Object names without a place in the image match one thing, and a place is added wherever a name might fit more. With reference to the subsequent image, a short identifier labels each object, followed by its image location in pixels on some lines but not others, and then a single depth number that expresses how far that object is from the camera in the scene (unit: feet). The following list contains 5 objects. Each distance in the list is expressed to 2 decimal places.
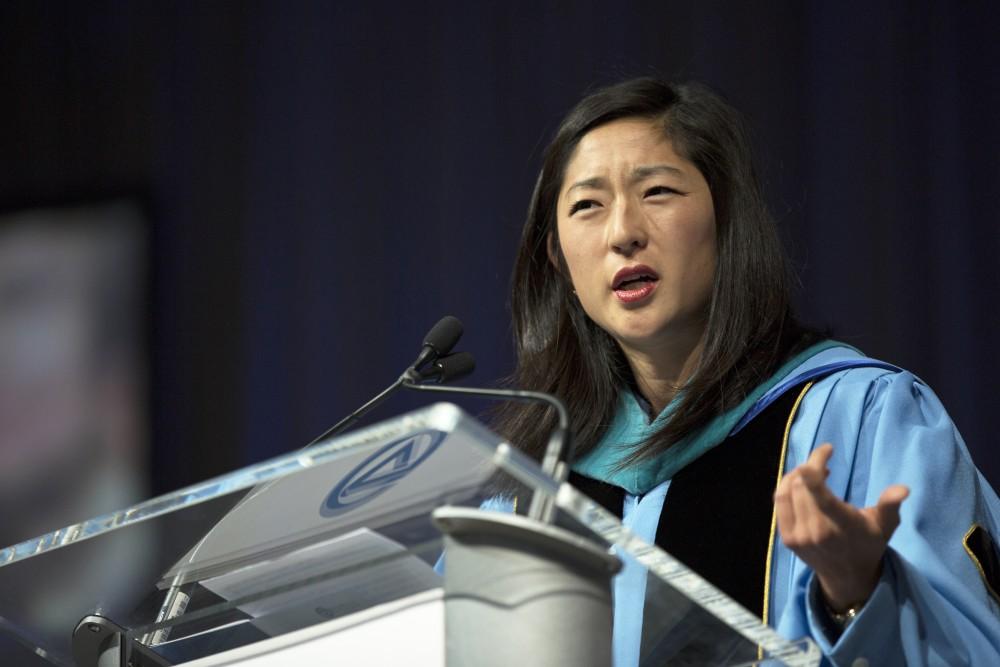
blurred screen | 17.05
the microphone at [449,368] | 14.42
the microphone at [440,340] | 14.44
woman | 14.39
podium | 12.29
